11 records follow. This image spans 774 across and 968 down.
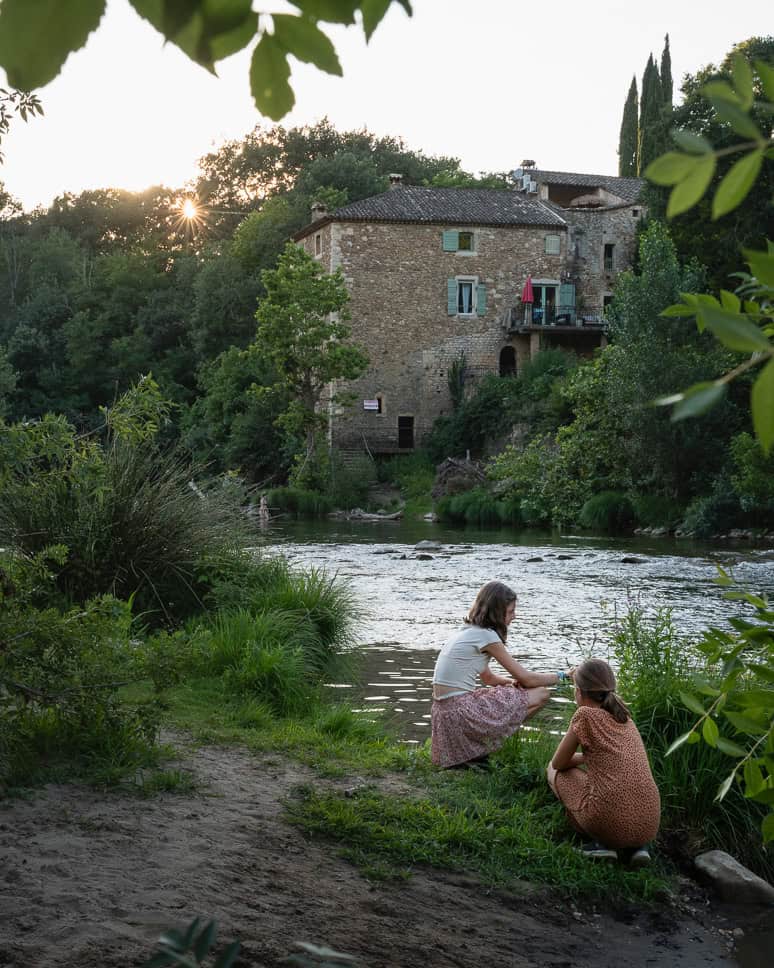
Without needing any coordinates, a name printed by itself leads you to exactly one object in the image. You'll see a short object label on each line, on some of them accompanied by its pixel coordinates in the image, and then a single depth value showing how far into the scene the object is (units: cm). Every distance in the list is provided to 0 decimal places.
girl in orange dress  482
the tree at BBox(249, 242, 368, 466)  3644
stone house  4144
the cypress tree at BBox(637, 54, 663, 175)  5251
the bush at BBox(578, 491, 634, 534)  2798
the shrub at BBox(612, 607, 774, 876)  521
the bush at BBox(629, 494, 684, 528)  2664
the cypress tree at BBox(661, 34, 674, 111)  5522
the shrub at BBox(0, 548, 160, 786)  468
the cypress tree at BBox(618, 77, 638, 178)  5618
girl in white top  587
